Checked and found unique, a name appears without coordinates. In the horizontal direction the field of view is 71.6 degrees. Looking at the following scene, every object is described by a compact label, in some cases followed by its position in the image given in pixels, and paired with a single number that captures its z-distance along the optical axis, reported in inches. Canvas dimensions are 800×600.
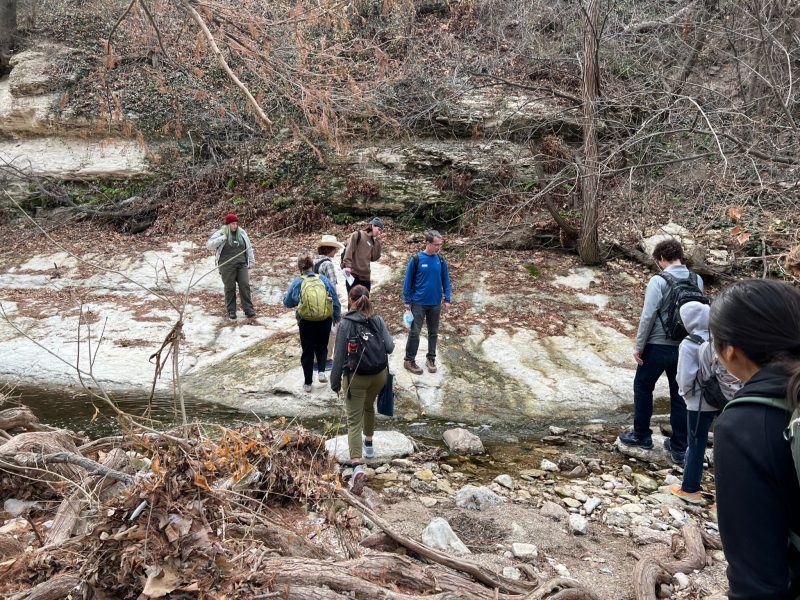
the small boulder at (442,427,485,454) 232.6
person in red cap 344.5
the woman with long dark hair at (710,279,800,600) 55.4
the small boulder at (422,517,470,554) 142.3
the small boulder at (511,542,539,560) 145.4
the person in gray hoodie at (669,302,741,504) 174.4
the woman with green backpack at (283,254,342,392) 257.8
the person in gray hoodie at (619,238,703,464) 198.1
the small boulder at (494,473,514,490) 200.5
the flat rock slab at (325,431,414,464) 217.6
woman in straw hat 289.0
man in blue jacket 283.0
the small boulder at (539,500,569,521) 173.6
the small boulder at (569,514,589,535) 163.9
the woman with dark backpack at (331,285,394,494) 195.9
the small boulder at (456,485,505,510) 179.8
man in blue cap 318.3
